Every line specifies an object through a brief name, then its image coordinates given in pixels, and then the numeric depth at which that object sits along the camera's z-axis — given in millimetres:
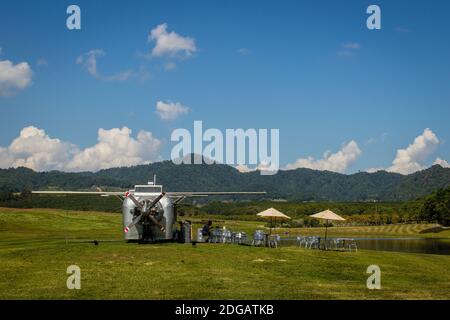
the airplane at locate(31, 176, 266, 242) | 35688
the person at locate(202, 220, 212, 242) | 41703
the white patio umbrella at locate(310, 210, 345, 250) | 39375
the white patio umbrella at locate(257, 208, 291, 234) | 40453
